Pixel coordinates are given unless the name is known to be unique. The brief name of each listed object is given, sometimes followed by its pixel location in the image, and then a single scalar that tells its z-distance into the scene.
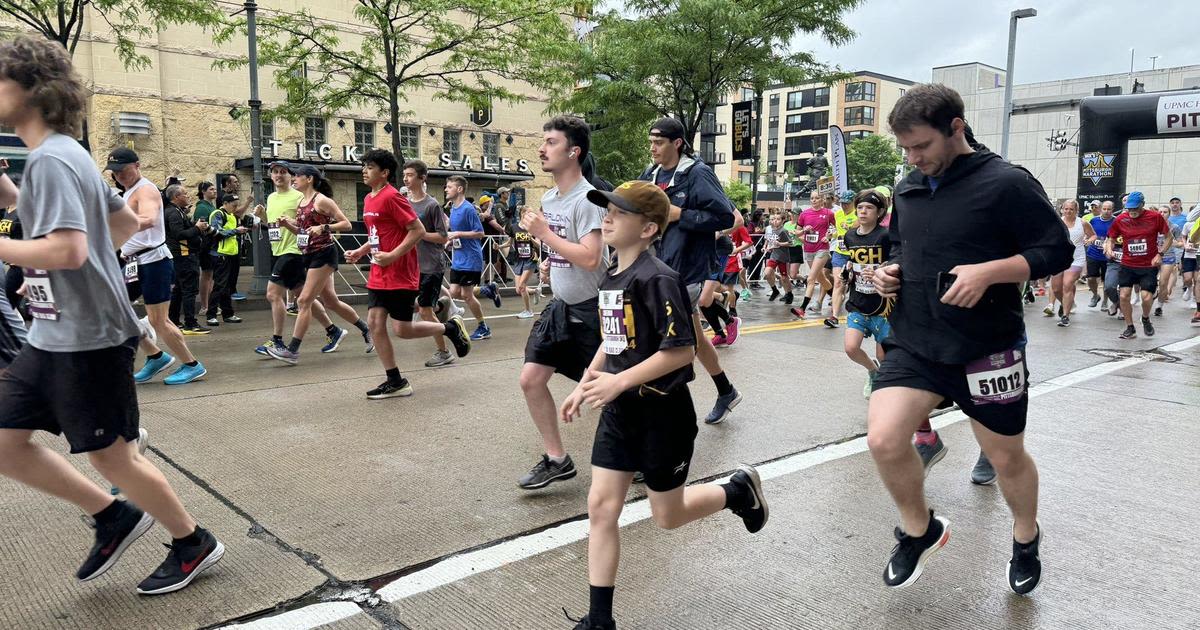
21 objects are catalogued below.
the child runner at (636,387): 2.59
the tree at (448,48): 14.81
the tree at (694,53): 18.89
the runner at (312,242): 7.45
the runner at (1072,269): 11.82
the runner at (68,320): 2.58
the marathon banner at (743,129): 22.66
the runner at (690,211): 5.29
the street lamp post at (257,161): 13.23
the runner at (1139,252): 10.52
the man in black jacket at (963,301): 2.83
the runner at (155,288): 6.49
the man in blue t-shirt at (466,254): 9.80
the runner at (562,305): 4.07
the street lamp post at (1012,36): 24.59
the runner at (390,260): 6.11
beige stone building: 22.09
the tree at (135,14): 10.98
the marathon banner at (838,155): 23.34
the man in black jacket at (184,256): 9.66
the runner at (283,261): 7.95
